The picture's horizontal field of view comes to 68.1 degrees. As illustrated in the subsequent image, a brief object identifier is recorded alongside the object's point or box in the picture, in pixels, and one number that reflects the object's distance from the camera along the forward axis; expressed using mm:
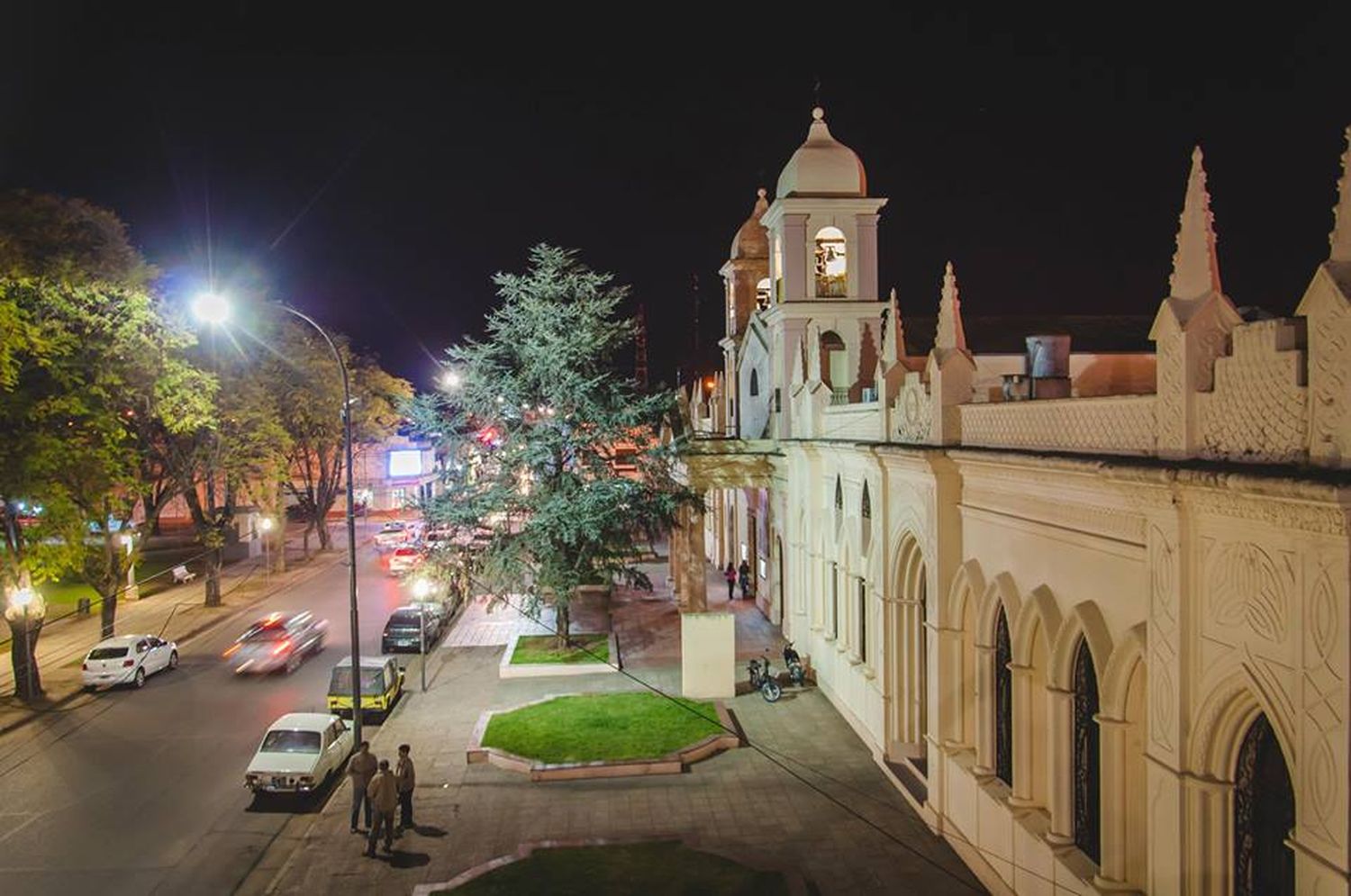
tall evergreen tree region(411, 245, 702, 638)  24391
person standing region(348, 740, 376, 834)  14118
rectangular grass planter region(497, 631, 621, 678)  23484
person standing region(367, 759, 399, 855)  13336
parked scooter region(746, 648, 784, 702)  20797
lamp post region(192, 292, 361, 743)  15359
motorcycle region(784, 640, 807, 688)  21938
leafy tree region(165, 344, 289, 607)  28844
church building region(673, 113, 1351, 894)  6398
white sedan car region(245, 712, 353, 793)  15430
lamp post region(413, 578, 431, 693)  22758
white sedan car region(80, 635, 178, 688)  21828
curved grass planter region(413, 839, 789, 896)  12211
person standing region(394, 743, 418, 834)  14141
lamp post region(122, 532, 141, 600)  24734
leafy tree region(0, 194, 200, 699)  19609
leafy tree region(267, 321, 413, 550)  35750
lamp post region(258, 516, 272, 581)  37875
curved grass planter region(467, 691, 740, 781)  16641
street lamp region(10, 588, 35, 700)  20500
